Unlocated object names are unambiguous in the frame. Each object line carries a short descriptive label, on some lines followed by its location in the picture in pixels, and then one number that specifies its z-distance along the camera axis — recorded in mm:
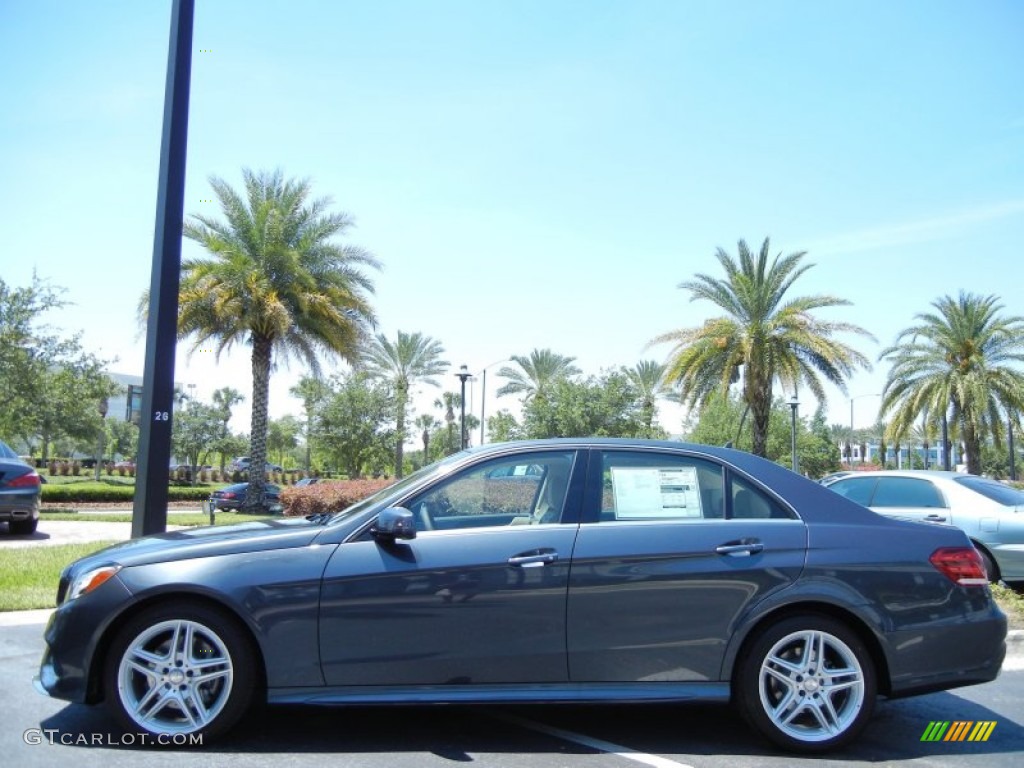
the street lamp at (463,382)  26672
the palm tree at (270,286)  22719
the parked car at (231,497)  26406
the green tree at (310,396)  40219
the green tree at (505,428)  35938
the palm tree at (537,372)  43822
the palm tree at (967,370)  27047
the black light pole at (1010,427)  27186
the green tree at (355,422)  38812
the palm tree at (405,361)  41938
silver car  8617
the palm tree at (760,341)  23516
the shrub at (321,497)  18500
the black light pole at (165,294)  7242
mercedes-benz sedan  3979
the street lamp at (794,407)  30000
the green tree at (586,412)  33000
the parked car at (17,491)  11547
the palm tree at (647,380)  43625
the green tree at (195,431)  50500
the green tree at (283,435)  76812
